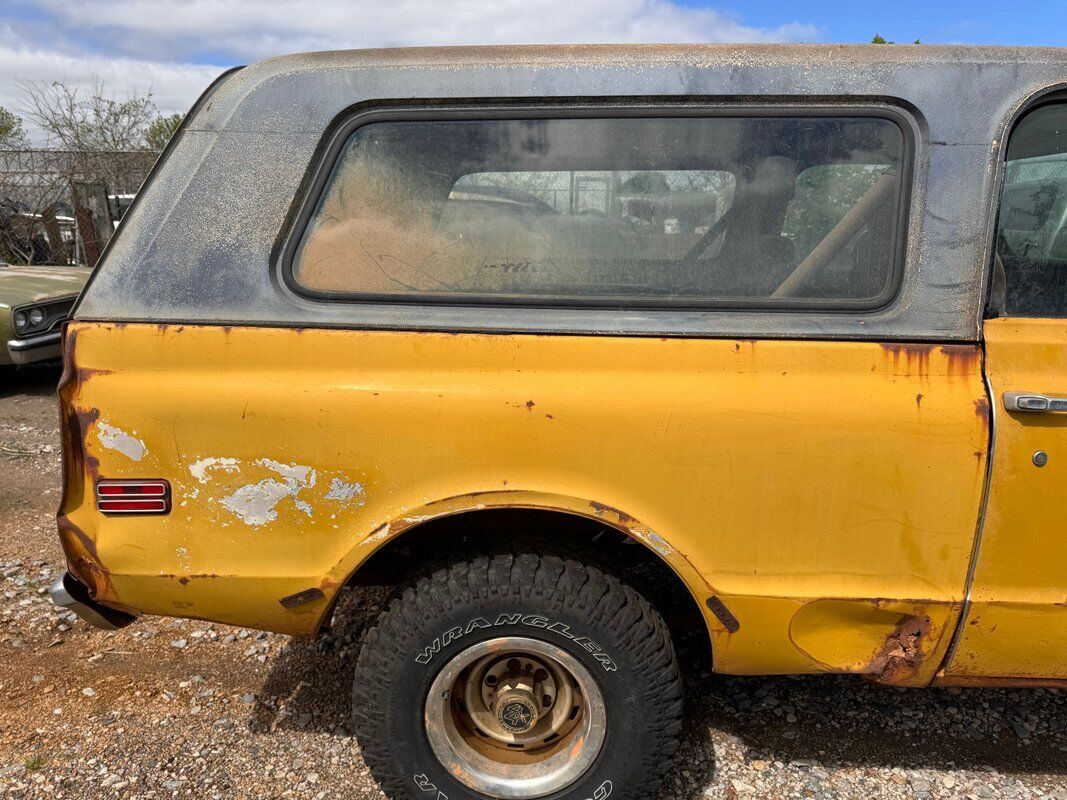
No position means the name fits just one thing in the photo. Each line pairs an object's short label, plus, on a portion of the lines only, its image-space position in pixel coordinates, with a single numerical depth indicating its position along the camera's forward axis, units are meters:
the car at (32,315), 5.90
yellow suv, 1.85
